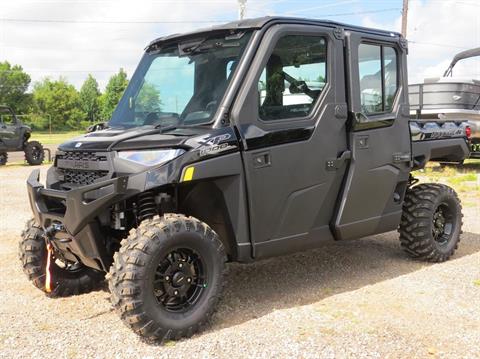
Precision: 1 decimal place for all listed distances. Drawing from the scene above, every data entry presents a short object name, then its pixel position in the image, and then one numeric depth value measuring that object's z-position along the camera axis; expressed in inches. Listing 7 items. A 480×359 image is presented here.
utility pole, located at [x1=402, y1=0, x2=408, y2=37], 1092.5
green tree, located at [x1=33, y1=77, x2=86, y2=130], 3129.9
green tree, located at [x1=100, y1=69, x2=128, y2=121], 3129.9
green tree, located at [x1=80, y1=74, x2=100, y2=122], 3842.3
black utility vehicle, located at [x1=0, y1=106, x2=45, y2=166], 797.2
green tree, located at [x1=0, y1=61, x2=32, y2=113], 3144.7
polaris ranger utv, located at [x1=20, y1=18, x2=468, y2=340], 158.6
